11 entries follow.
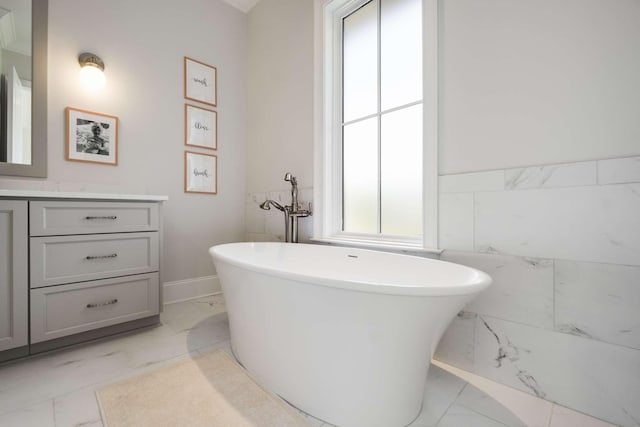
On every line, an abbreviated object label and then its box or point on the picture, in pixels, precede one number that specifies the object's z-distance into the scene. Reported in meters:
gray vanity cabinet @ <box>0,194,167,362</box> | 1.28
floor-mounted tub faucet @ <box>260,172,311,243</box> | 2.05
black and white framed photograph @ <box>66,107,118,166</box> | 1.84
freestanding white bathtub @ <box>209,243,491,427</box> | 0.81
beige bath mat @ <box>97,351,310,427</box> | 0.96
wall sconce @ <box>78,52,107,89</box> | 1.85
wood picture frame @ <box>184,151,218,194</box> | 2.35
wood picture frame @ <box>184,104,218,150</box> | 2.34
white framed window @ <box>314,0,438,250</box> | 1.44
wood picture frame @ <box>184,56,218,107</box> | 2.34
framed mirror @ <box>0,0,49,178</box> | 1.64
